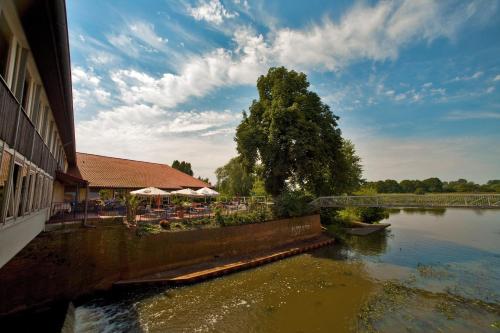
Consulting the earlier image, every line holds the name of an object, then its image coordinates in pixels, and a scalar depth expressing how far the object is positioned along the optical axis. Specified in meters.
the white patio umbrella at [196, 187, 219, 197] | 19.81
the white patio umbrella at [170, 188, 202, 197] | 19.02
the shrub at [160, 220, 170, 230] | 15.37
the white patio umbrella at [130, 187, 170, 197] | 16.84
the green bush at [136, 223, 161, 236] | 13.84
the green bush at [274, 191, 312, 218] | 22.98
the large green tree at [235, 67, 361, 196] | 23.59
